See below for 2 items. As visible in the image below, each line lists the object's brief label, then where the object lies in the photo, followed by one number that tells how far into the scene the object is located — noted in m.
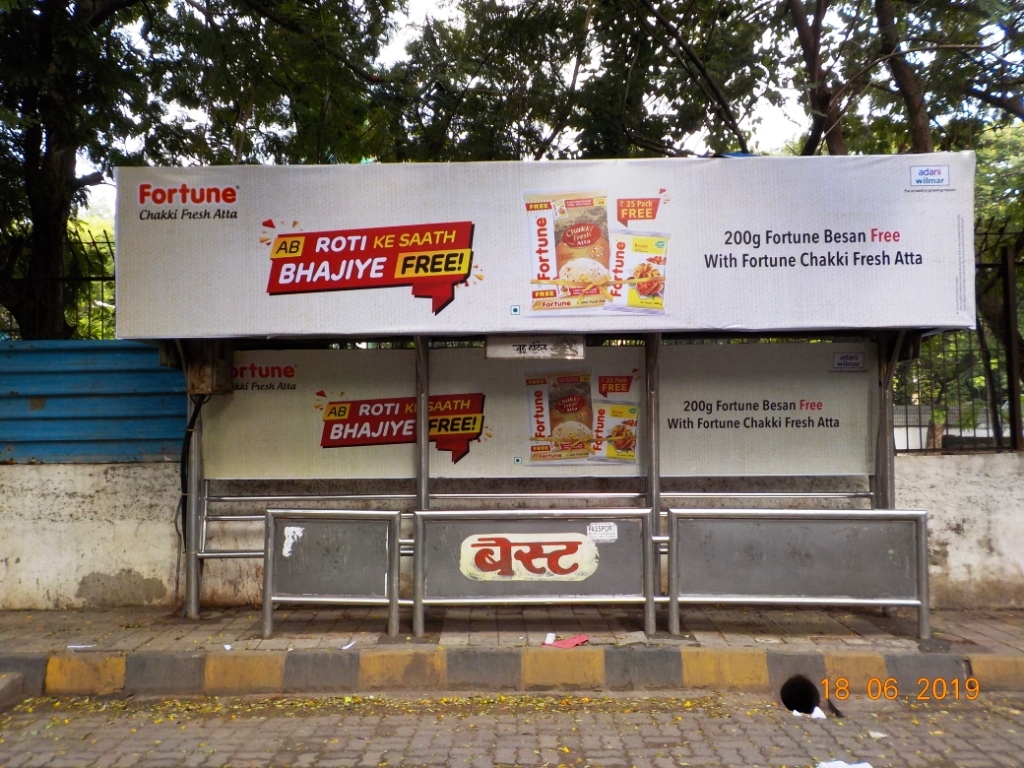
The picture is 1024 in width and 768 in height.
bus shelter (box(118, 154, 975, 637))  5.32
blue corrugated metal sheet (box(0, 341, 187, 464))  6.48
